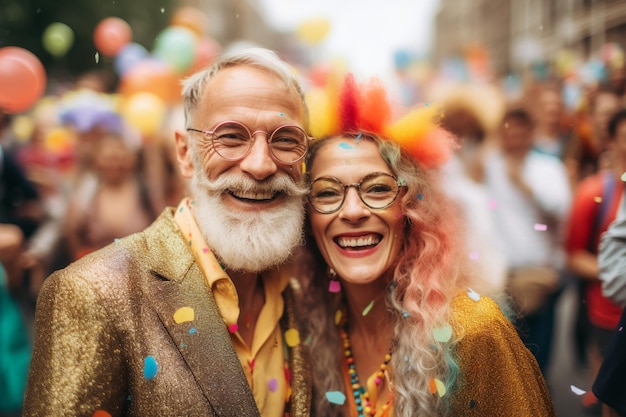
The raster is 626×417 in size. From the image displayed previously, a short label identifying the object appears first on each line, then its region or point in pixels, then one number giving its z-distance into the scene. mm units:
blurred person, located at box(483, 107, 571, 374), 3676
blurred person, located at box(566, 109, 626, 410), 2430
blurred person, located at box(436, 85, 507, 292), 3765
